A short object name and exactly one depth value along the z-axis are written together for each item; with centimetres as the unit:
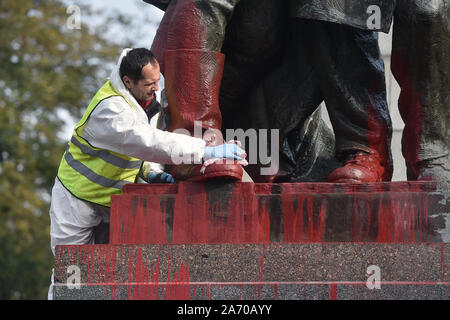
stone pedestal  923
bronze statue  1038
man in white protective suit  985
